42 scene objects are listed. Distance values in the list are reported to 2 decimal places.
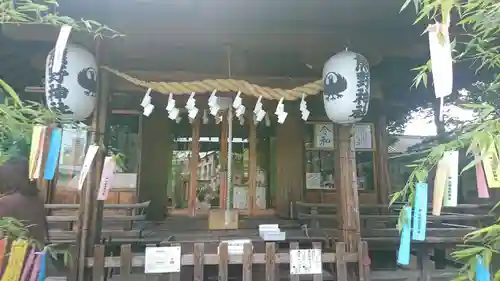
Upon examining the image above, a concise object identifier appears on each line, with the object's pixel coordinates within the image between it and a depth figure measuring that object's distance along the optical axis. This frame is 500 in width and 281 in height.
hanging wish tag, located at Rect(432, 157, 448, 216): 2.13
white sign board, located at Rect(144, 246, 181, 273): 3.23
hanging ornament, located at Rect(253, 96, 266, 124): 4.00
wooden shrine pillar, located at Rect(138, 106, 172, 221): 6.88
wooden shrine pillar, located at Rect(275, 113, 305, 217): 7.07
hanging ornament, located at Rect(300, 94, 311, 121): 3.82
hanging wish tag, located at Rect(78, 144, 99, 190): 3.26
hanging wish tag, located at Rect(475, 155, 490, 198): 2.04
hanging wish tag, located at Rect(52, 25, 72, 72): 2.61
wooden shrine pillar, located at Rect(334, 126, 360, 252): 3.65
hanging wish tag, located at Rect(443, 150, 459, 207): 2.10
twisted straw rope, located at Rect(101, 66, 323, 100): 3.89
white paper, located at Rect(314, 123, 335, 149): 7.30
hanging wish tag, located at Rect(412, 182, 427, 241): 2.31
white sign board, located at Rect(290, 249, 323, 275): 3.29
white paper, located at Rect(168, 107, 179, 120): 3.99
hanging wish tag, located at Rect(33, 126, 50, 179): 2.63
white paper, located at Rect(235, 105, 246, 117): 4.03
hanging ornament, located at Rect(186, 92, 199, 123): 3.89
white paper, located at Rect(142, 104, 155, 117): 3.84
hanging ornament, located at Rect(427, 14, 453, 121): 2.09
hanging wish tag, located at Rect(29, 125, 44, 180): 2.45
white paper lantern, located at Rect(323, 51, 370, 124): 3.51
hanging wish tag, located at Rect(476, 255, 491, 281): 1.83
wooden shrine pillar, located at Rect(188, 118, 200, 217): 6.83
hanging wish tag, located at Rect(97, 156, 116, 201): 3.35
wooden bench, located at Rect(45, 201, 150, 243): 4.96
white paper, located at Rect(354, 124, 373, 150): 7.34
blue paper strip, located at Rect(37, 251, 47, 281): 2.53
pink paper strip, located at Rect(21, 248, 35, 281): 2.44
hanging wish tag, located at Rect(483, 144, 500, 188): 1.72
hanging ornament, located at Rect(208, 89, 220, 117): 3.89
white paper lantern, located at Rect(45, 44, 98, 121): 3.39
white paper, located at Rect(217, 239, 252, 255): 3.32
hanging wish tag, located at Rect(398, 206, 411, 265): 2.31
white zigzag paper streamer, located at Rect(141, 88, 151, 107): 3.81
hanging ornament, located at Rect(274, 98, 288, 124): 3.88
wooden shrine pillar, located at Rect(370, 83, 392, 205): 7.22
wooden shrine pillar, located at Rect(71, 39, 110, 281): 3.54
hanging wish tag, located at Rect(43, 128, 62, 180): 2.77
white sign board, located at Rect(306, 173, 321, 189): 7.25
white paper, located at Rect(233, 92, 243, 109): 3.89
